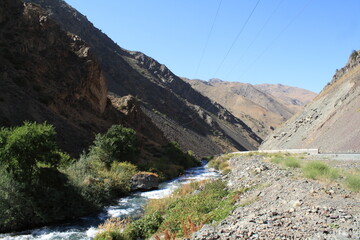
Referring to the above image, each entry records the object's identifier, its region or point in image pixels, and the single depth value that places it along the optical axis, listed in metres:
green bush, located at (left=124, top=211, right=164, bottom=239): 10.84
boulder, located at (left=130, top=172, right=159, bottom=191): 23.23
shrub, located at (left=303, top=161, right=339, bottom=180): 13.42
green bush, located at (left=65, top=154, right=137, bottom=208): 17.77
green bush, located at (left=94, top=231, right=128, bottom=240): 10.26
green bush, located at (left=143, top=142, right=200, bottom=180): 31.23
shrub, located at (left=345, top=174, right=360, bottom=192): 10.84
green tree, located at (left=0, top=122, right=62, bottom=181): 14.68
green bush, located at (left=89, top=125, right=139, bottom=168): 27.84
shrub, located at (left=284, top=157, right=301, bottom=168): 19.50
